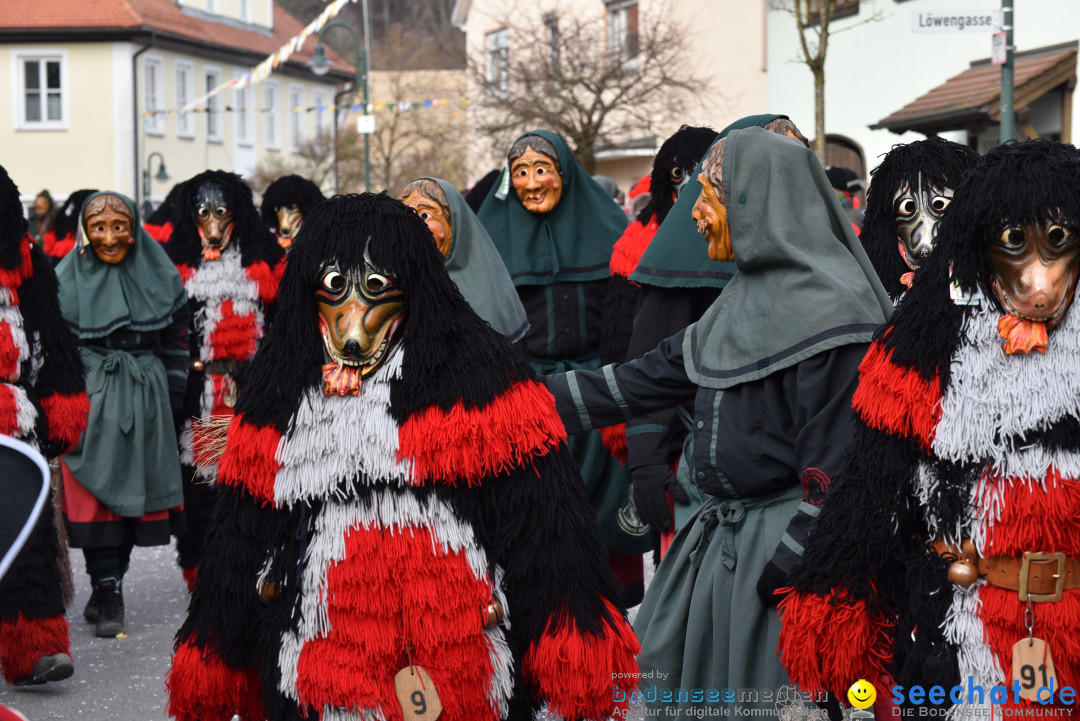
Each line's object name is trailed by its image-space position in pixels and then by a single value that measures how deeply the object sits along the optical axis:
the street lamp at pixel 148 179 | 28.50
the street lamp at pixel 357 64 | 23.78
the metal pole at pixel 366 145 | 23.55
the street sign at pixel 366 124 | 22.18
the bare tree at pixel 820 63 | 15.55
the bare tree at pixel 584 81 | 22.72
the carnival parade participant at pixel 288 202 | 10.45
